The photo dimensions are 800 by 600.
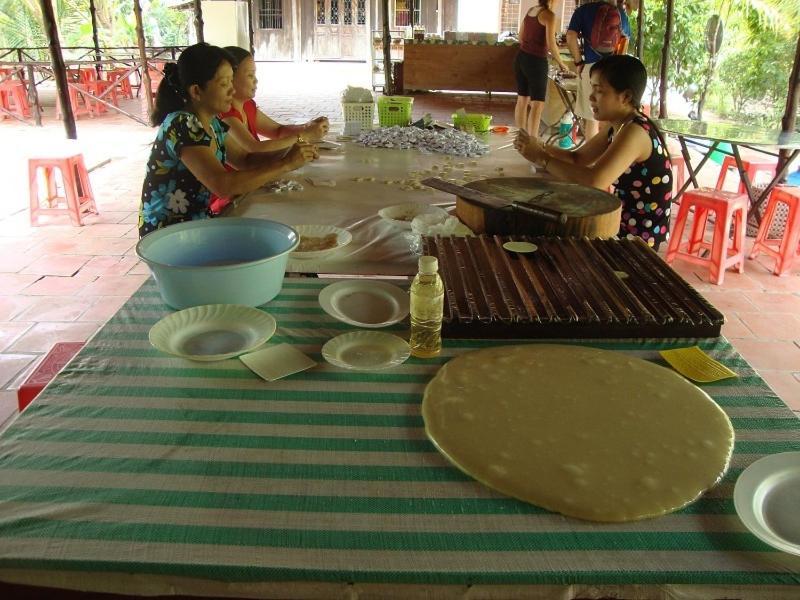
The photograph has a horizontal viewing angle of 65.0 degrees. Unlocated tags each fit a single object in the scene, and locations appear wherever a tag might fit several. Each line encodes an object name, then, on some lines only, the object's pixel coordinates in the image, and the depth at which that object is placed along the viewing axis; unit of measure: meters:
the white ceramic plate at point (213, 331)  1.10
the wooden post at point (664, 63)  5.41
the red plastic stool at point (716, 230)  3.49
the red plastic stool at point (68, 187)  4.23
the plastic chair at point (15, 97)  8.23
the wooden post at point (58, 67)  4.66
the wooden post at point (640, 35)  6.43
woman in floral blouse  2.01
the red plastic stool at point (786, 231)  3.60
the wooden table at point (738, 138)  3.55
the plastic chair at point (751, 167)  4.26
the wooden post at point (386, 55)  6.78
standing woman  5.60
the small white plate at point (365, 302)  1.25
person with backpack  5.43
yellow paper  1.06
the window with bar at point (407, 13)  15.54
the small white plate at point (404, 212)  1.85
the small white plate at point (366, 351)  1.09
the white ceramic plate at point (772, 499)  0.73
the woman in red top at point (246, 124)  2.72
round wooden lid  1.66
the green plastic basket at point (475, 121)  3.42
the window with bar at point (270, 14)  16.09
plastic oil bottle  1.06
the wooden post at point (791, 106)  4.14
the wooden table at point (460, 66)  8.79
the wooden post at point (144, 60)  7.10
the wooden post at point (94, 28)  9.43
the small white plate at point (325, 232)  1.63
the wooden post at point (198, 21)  6.29
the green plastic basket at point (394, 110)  3.46
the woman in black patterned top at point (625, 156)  2.21
